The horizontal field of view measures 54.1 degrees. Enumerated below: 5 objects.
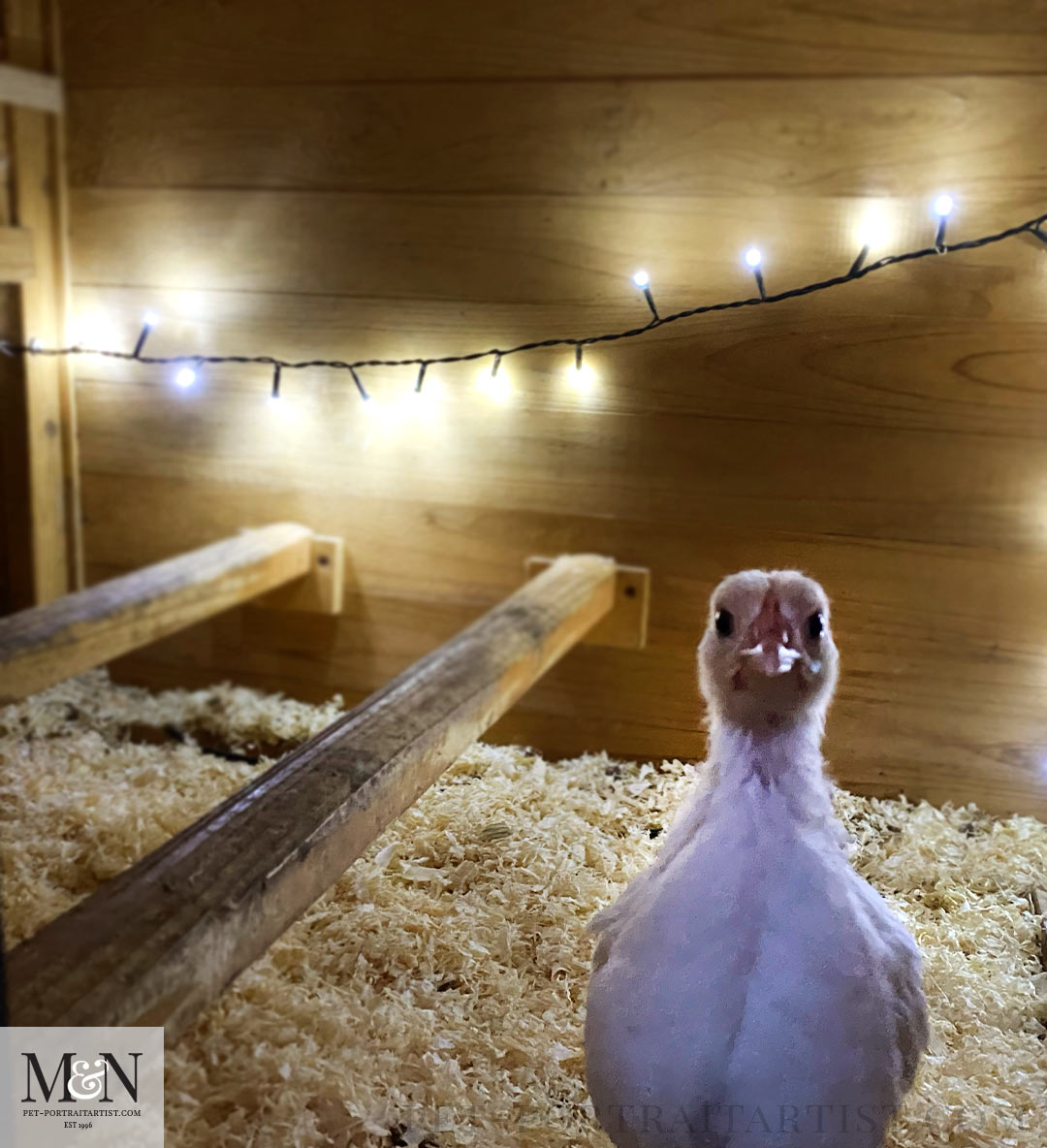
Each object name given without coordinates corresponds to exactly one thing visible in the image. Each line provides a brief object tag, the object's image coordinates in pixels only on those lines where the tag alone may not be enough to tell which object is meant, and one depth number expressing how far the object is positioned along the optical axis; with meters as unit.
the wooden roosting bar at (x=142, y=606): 1.20
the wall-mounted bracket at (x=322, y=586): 1.47
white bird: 0.56
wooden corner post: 1.46
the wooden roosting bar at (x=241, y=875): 0.53
